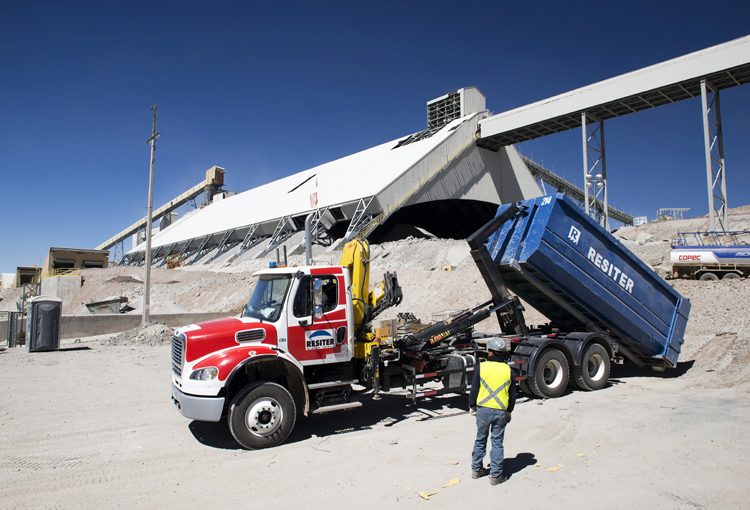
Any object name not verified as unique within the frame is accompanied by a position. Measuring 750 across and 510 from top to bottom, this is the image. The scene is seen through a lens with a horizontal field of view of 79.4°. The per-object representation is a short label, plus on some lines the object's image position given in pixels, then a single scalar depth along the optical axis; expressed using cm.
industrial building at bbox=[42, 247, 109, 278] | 4322
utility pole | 1786
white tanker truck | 1678
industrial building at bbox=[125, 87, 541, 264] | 3166
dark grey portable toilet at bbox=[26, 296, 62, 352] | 1449
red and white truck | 588
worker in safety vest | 462
